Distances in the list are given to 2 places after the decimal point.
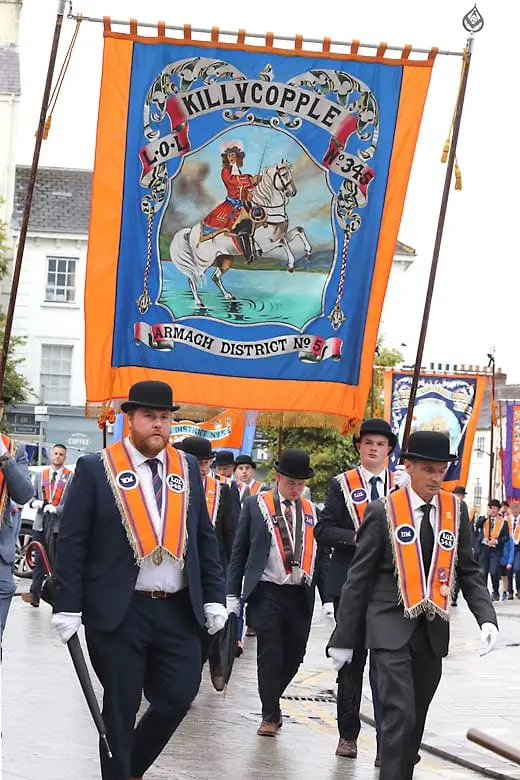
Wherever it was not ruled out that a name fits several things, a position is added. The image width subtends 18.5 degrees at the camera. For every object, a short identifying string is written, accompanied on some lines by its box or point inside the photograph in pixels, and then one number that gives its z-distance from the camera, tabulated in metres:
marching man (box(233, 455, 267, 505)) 20.02
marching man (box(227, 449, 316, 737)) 10.70
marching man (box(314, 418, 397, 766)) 10.38
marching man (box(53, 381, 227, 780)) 6.86
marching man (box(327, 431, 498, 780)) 7.53
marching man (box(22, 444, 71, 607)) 18.98
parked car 32.94
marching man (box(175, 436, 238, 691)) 12.67
